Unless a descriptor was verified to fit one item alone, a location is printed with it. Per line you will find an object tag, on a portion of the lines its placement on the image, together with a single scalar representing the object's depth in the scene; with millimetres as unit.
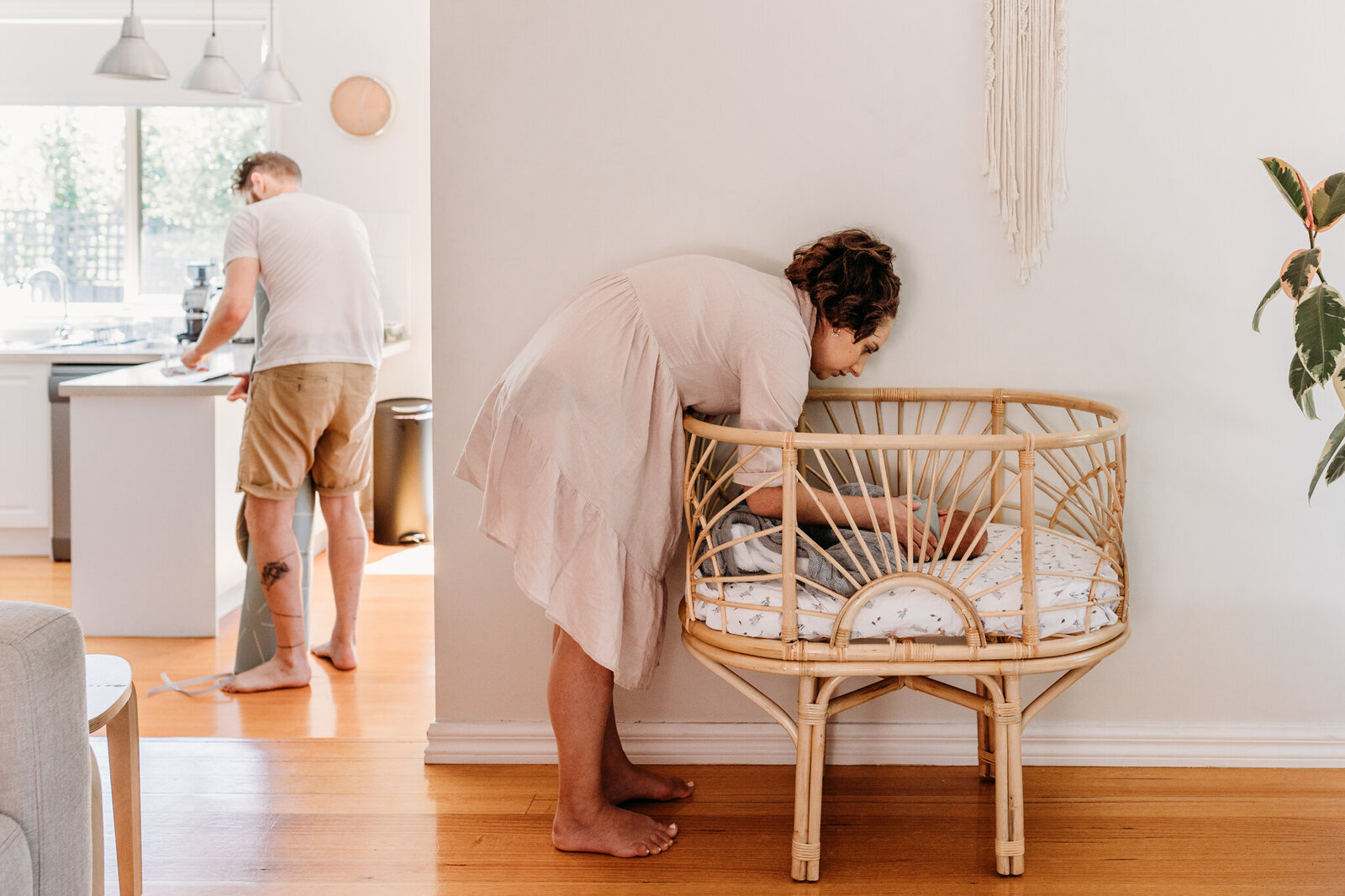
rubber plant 1864
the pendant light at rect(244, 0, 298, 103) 4062
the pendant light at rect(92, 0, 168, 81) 3744
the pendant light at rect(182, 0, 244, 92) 4055
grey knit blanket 1795
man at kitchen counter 2848
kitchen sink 4613
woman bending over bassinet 1874
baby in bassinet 1691
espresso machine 4332
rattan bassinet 1717
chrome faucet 4633
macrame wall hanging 2174
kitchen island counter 3217
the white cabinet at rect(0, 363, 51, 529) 4207
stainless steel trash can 4453
